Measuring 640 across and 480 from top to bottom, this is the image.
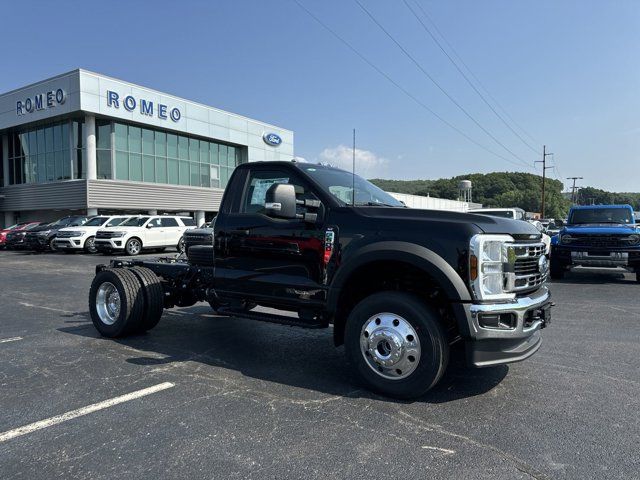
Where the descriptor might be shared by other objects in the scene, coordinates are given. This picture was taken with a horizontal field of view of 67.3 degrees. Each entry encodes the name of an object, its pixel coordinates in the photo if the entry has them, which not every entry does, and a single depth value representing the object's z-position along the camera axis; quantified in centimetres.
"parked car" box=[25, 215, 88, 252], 2250
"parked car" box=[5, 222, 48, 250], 2429
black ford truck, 375
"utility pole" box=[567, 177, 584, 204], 9654
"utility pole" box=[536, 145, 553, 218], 6594
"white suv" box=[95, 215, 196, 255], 2027
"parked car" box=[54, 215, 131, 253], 2127
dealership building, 2903
